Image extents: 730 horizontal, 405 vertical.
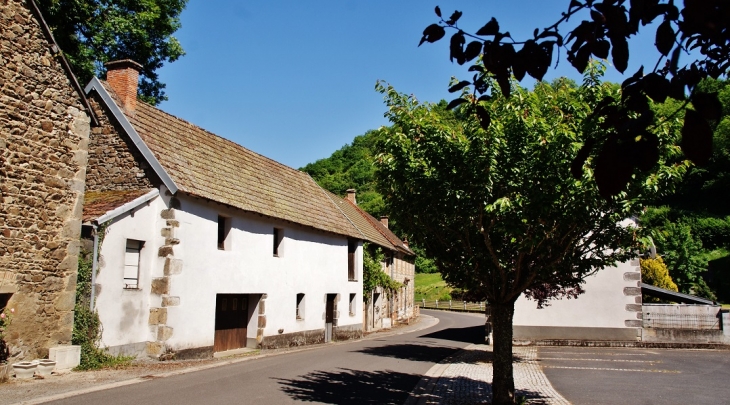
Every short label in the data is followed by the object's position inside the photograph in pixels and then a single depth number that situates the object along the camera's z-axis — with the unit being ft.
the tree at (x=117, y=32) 61.62
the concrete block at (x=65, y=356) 38.88
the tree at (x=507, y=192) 28.22
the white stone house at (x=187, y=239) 46.62
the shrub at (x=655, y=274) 102.61
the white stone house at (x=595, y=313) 69.41
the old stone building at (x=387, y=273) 102.32
